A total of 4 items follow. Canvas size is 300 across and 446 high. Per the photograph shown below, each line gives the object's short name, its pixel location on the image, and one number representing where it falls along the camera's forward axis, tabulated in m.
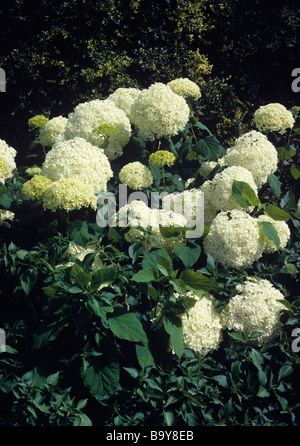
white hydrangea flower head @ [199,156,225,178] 3.62
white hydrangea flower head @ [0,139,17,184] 3.10
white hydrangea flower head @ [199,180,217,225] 3.05
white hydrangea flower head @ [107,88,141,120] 3.80
